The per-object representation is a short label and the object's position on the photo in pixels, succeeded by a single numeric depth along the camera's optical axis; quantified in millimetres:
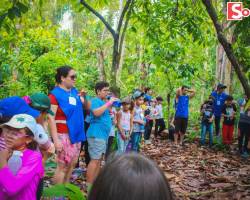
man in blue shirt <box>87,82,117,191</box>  4660
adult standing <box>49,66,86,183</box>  4082
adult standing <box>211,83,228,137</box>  9812
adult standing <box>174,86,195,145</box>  9414
